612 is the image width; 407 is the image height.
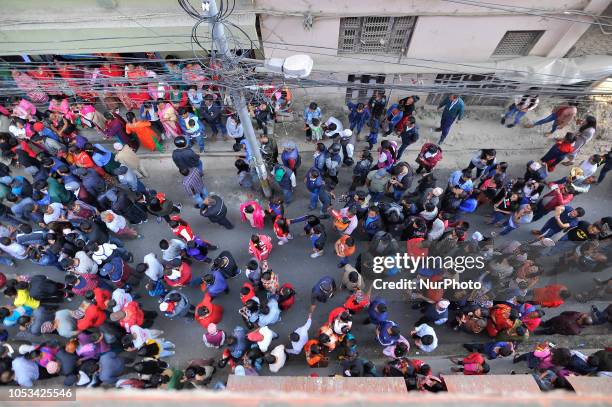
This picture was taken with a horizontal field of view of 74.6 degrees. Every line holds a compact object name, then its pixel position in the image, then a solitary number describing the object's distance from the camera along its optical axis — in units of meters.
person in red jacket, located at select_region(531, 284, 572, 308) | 7.36
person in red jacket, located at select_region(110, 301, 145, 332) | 7.05
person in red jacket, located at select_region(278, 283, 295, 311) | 7.57
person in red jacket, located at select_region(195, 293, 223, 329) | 6.90
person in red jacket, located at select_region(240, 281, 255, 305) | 7.04
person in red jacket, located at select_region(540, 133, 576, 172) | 8.83
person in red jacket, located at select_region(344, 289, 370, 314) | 7.25
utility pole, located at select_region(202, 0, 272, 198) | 5.15
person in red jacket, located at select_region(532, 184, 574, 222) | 8.08
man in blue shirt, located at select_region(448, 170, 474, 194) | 8.14
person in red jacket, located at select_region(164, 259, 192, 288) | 7.41
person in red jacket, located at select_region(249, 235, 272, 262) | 7.82
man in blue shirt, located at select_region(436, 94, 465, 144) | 9.46
